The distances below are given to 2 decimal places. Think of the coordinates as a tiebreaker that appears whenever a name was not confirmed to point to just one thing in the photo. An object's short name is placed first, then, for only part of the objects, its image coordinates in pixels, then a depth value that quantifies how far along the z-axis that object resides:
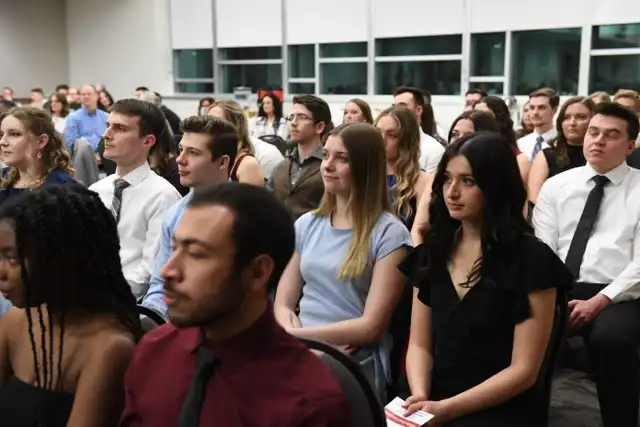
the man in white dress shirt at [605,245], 2.48
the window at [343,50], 9.82
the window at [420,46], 8.85
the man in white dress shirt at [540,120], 5.04
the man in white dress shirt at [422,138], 4.15
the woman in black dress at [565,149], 3.85
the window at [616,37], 7.27
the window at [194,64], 12.05
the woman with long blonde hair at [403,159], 3.29
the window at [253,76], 11.11
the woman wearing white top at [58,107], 8.68
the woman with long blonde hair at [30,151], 3.10
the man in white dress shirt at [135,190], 2.79
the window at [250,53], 10.98
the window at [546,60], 7.80
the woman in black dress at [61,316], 1.32
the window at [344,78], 9.91
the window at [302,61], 10.52
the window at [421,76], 8.93
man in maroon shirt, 1.11
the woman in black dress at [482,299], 1.91
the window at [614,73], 7.38
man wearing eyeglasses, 3.84
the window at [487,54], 8.42
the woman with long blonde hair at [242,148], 3.60
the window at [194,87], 12.17
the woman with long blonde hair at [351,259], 2.26
